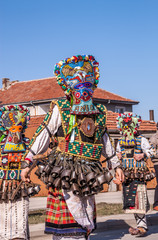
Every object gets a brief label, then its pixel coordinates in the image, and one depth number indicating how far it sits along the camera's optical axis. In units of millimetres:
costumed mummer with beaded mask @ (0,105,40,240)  7621
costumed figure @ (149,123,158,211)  10812
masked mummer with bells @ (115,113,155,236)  9719
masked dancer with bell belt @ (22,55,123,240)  5793
